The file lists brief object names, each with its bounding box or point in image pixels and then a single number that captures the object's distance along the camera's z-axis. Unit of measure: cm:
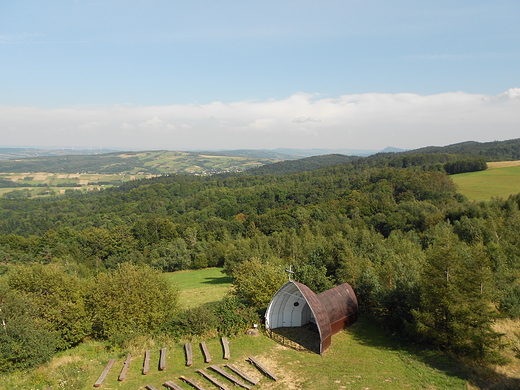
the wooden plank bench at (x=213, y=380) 1366
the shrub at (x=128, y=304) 1958
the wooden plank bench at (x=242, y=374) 1431
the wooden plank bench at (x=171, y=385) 1358
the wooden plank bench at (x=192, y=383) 1364
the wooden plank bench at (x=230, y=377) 1396
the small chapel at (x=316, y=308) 1817
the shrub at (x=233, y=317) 1978
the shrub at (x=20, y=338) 1506
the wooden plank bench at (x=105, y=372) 1421
